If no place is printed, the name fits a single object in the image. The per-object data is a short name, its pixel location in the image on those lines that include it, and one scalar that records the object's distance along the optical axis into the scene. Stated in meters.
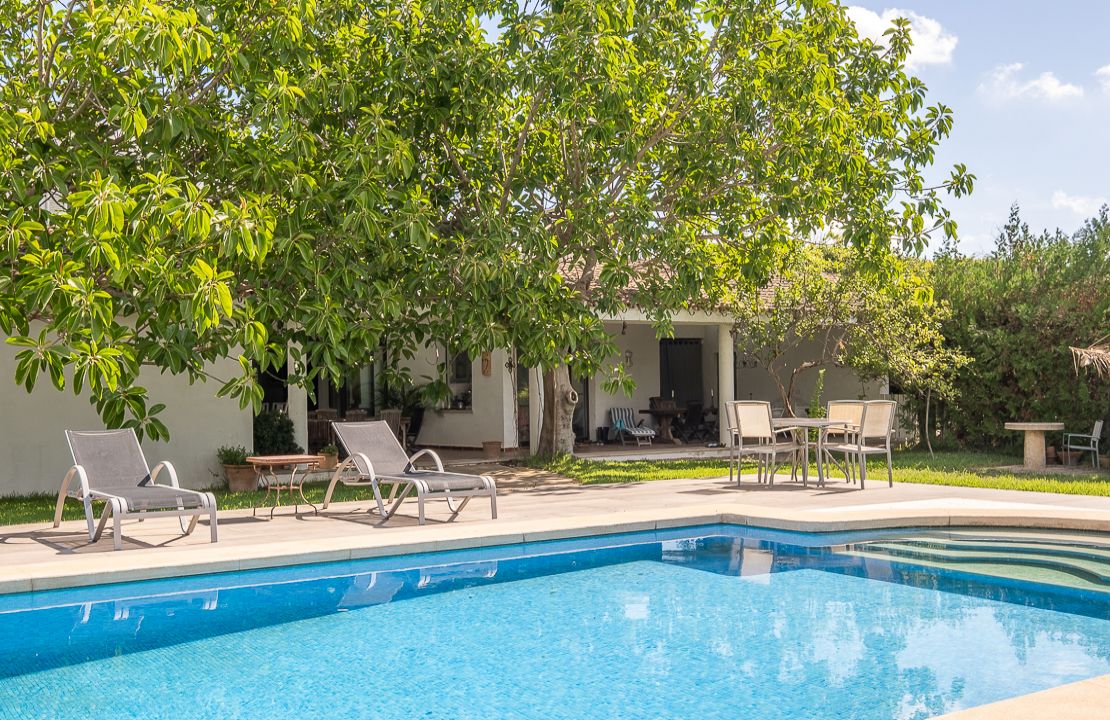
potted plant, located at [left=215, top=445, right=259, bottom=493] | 14.13
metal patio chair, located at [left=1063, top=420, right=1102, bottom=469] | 16.23
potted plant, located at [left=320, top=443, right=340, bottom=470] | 15.43
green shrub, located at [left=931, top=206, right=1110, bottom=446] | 17.12
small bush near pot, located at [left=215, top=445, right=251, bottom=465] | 14.23
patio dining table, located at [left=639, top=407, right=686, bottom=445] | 22.36
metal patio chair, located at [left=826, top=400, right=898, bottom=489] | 12.50
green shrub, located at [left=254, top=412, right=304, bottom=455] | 15.13
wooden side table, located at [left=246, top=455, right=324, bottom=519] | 10.42
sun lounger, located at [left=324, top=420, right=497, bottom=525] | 9.66
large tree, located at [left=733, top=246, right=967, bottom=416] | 18.20
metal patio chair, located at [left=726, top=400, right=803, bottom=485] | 13.14
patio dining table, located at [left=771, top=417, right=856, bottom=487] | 12.72
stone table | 16.70
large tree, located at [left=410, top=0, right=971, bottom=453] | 12.05
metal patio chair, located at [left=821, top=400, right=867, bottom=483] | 12.93
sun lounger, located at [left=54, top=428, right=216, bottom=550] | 8.26
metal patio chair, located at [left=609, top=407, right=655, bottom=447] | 21.02
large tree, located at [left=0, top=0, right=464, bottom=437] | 8.19
